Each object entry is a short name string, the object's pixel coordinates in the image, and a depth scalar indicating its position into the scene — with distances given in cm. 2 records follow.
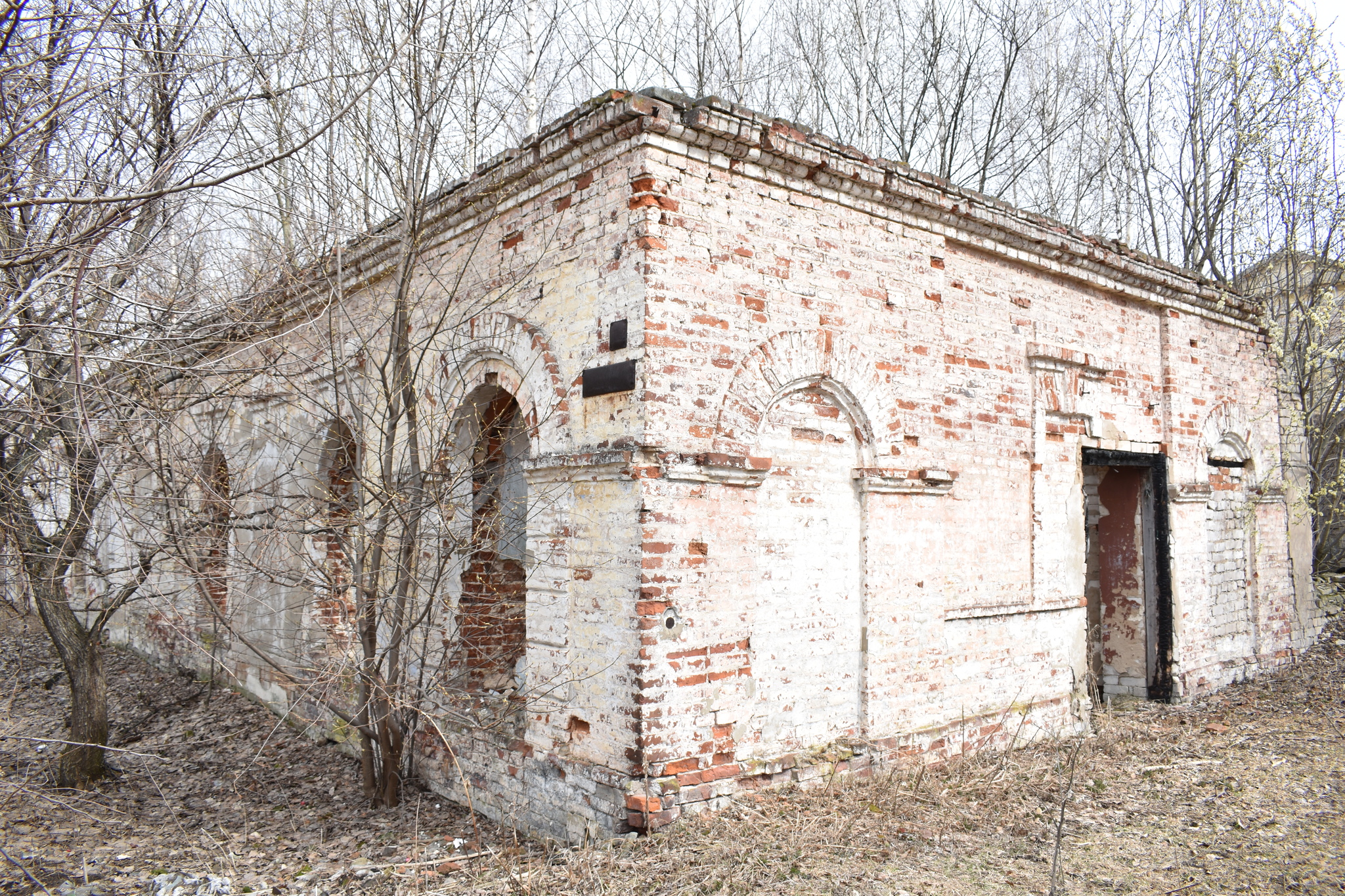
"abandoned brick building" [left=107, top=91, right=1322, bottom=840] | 490
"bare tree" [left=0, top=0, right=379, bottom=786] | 392
